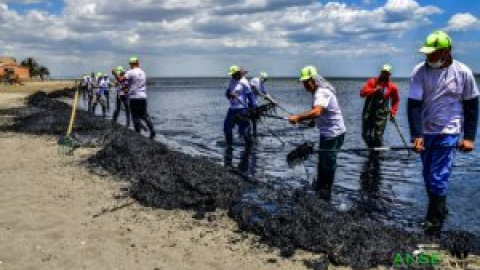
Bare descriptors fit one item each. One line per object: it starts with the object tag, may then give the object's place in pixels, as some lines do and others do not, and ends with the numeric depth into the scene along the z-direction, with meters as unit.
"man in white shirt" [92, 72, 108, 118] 28.17
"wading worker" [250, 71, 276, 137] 18.05
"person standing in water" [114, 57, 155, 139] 15.97
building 78.04
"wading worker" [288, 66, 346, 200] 7.90
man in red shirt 12.48
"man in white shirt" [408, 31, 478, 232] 6.30
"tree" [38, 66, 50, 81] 116.62
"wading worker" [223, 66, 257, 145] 14.43
